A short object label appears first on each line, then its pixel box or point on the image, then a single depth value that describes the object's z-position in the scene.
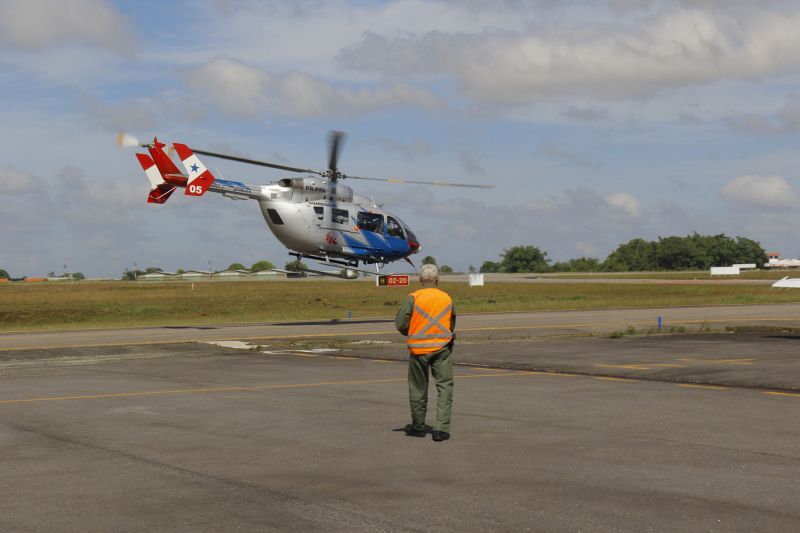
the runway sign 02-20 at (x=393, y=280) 41.47
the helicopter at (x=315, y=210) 38.88
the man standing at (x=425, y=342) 12.38
